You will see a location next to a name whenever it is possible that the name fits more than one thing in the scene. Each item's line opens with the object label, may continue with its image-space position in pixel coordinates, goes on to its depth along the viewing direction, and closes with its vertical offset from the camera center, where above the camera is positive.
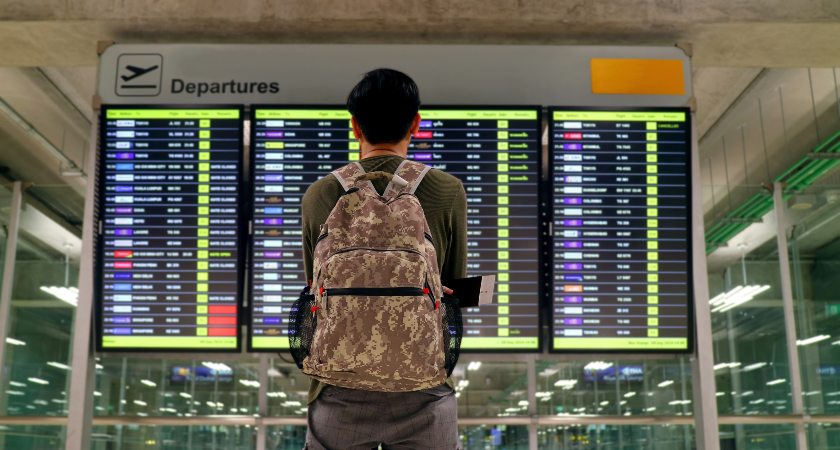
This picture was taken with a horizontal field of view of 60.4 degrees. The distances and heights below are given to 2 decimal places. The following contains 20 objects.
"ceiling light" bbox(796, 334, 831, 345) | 5.86 +0.38
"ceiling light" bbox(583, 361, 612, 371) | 4.78 +0.14
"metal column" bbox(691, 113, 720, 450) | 3.99 +0.15
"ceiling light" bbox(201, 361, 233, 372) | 4.79 +0.15
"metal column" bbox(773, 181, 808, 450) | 5.62 +0.62
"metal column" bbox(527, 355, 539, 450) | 4.31 -0.08
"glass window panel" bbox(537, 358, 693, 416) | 4.69 +0.00
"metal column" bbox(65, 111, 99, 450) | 3.95 +0.14
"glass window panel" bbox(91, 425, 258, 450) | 4.55 -0.30
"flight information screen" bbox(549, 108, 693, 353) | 3.97 +0.86
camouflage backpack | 1.58 +0.19
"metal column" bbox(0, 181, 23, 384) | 5.65 +0.99
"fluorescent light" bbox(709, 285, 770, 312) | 6.00 +0.74
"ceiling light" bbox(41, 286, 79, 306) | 5.95 +0.78
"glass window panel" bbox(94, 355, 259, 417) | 4.81 +0.00
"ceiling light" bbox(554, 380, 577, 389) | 4.75 +0.03
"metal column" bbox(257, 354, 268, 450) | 4.26 -0.07
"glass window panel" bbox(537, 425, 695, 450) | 4.56 -0.31
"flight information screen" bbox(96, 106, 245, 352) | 3.97 +0.88
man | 1.64 +0.36
